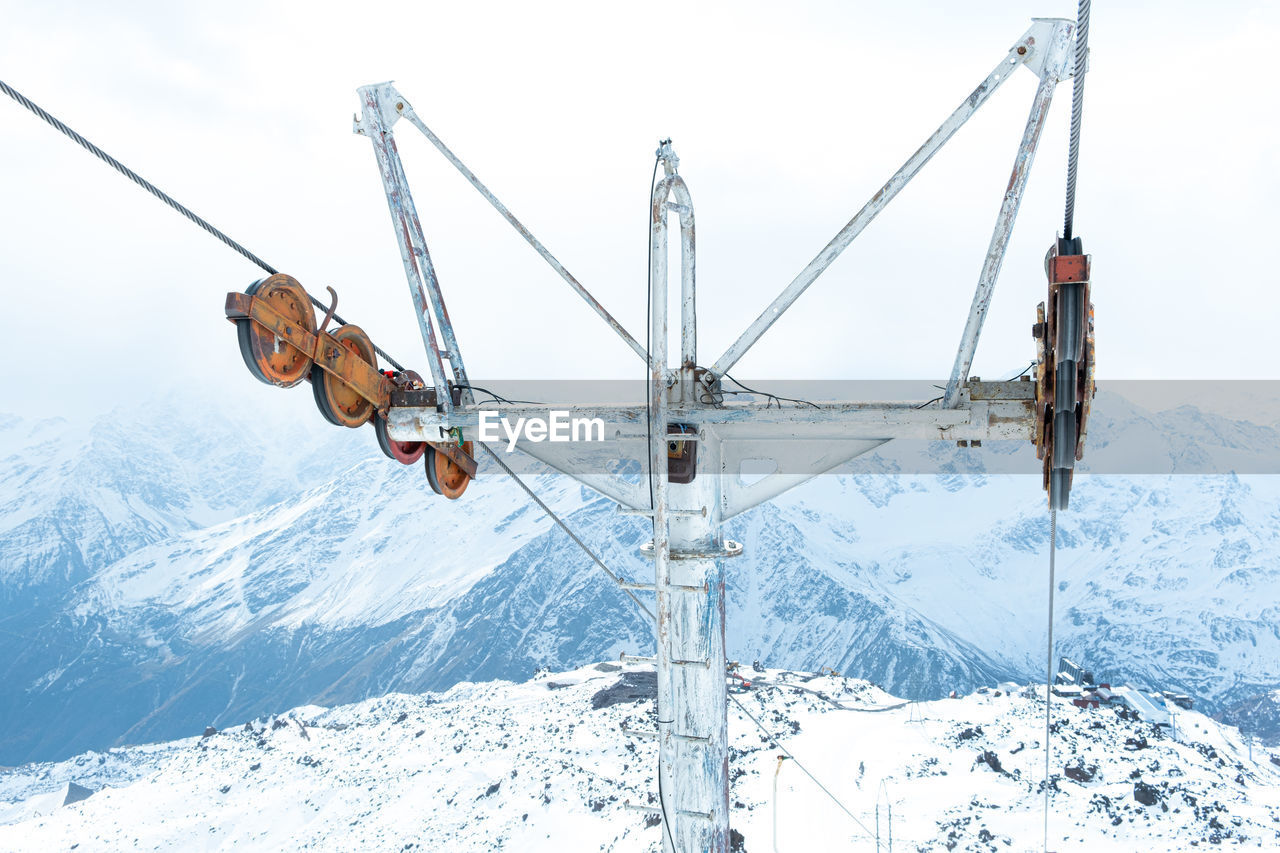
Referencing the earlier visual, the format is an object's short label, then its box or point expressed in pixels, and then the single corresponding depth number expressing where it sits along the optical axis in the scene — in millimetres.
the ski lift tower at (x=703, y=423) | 5887
